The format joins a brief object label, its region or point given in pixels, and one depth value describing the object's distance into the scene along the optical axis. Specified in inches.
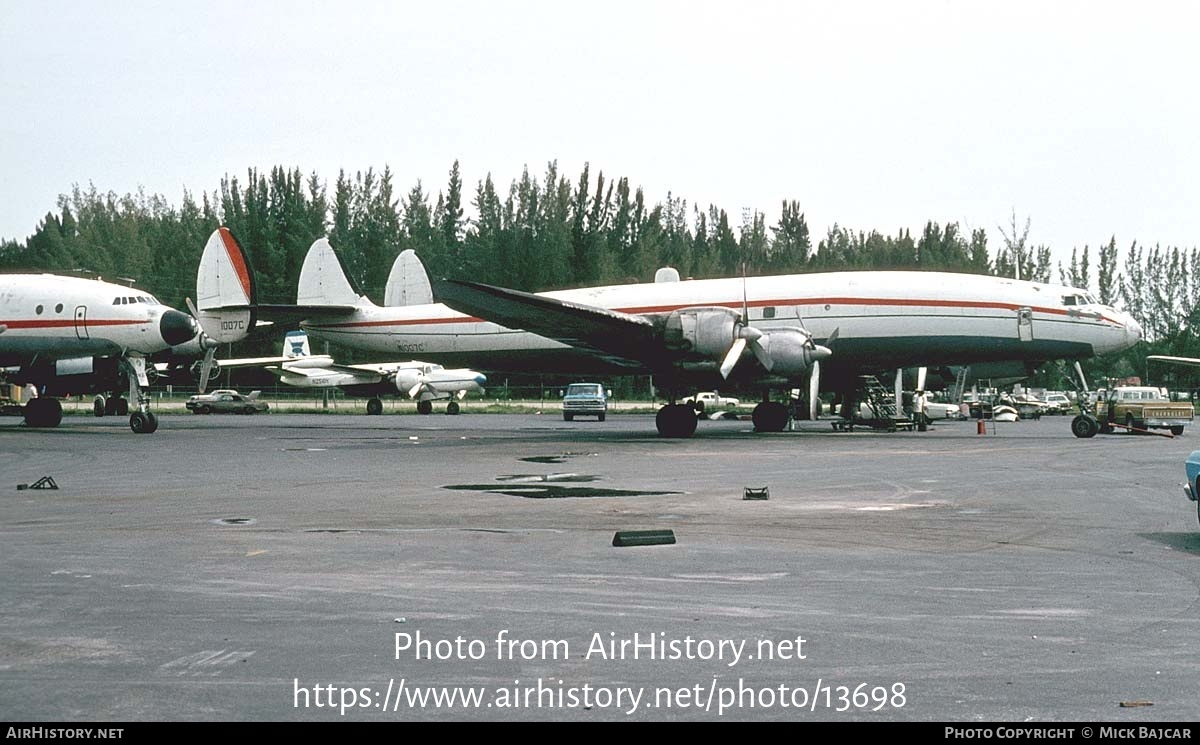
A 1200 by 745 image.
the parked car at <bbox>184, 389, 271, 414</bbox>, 2556.6
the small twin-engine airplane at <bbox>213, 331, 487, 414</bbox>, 2445.9
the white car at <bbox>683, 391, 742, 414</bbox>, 2696.9
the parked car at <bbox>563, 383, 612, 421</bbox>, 1935.3
